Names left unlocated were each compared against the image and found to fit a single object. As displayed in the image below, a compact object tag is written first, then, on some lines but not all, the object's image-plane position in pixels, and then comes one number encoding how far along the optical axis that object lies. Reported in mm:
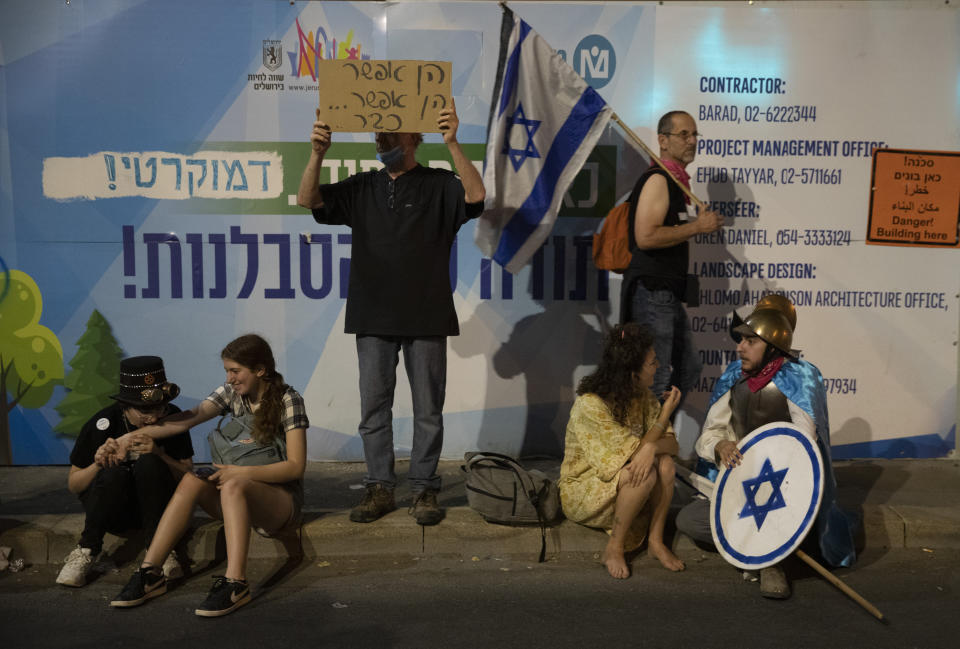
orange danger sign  6566
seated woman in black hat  4621
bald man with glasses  5609
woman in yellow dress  4910
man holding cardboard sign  5188
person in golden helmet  4848
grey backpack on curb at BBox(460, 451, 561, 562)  5105
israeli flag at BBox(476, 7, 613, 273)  5637
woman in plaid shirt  4410
